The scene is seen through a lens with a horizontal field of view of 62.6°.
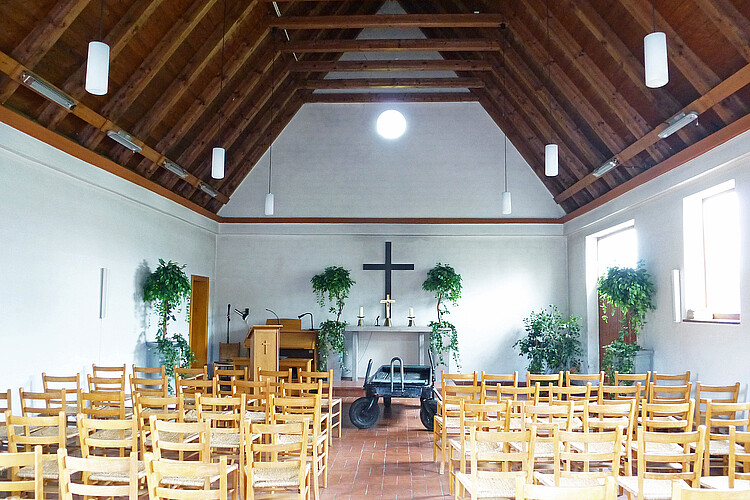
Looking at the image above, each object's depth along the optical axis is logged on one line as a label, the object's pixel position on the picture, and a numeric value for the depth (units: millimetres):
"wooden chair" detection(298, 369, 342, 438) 7405
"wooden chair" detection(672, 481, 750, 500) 2621
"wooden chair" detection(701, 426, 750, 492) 3623
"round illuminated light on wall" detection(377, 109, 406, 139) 13938
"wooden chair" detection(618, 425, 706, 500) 3973
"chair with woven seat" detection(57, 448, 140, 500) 3324
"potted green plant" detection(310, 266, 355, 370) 12938
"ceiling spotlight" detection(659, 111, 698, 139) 7374
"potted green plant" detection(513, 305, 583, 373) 11875
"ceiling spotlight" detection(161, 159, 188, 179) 9883
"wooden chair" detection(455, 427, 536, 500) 3768
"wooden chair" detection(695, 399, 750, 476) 4594
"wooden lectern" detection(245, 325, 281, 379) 9117
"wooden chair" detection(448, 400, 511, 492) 4688
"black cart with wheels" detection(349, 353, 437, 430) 8352
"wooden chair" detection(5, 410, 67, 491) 4156
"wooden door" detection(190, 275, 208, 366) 13133
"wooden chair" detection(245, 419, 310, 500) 4125
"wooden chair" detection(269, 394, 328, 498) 4875
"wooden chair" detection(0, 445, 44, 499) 3287
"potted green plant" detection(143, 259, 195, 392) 9953
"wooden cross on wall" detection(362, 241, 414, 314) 13789
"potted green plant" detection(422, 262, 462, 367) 12805
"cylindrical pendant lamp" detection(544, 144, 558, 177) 8766
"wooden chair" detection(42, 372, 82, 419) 5916
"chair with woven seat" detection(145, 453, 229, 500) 3123
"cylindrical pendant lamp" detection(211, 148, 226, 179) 9109
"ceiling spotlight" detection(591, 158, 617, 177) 9691
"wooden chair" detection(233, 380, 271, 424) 6219
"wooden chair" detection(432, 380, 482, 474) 6109
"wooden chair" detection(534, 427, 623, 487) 3971
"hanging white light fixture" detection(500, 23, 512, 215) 10549
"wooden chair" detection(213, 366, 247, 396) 6405
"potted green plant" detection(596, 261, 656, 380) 8977
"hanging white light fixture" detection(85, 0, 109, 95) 5191
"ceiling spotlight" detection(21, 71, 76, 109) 6348
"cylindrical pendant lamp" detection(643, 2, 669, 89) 5297
